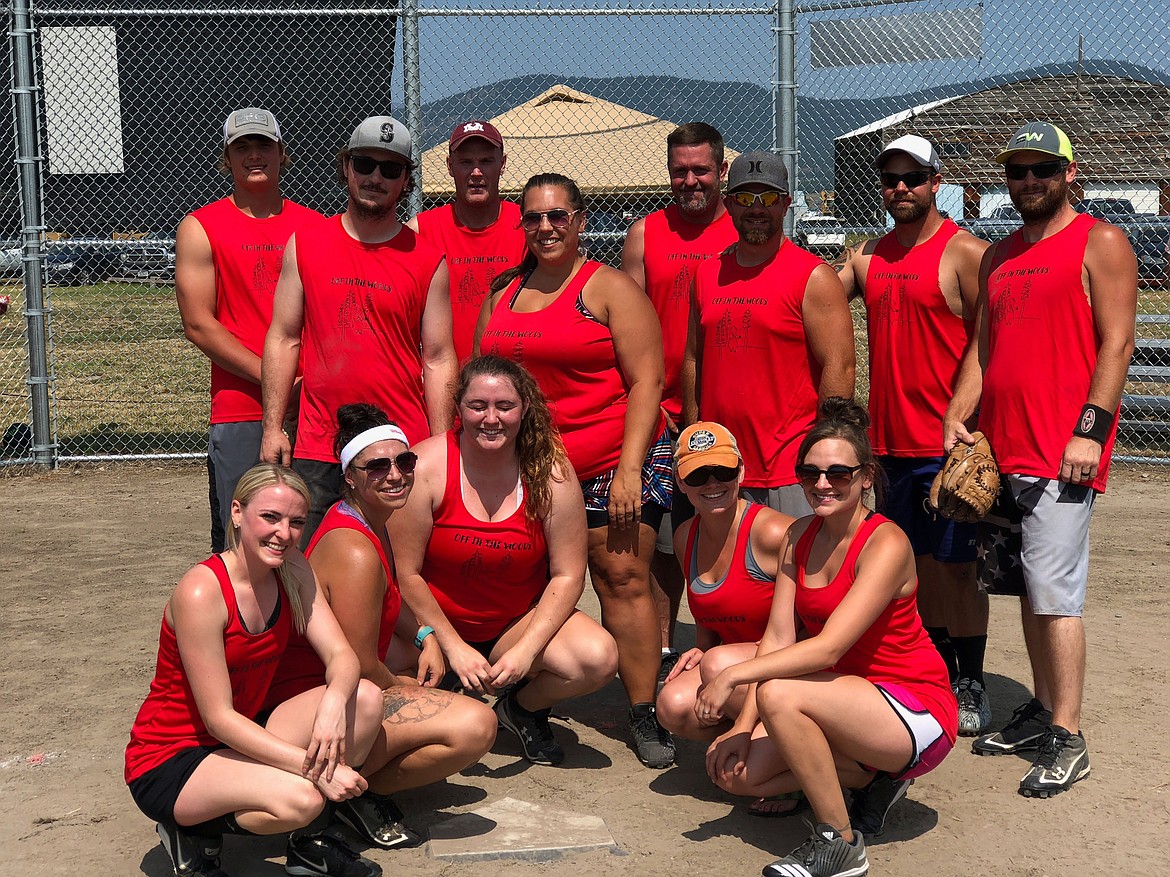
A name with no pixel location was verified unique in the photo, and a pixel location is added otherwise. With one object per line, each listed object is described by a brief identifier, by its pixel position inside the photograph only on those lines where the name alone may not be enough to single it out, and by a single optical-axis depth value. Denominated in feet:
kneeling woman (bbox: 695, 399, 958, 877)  12.09
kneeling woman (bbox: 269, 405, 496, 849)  12.82
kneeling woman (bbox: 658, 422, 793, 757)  13.89
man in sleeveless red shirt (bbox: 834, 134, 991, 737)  16.60
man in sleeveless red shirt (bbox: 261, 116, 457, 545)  15.76
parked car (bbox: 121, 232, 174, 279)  58.87
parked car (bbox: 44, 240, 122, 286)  58.29
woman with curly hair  14.34
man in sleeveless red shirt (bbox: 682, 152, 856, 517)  15.62
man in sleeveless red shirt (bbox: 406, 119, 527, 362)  17.90
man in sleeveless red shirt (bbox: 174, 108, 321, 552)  17.16
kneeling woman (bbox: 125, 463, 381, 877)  11.39
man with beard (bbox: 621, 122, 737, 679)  17.49
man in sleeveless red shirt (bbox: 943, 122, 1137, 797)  14.21
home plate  12.46
